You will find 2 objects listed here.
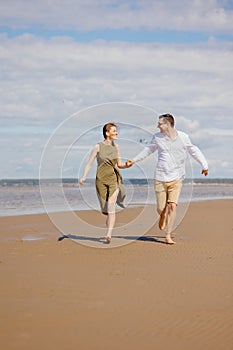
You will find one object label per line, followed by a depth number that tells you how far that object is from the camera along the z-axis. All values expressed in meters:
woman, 9.06
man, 9.05
